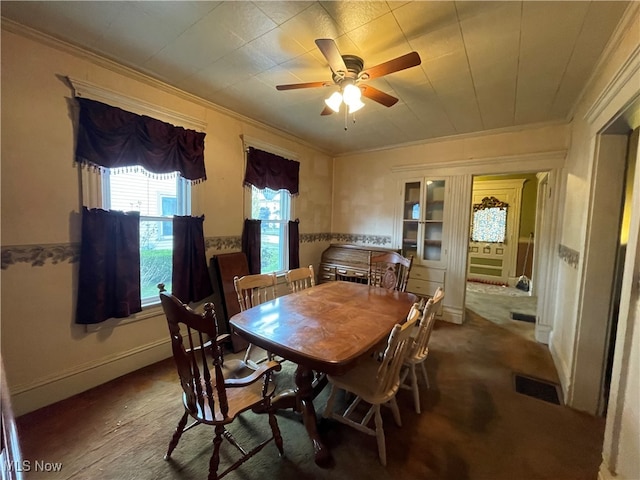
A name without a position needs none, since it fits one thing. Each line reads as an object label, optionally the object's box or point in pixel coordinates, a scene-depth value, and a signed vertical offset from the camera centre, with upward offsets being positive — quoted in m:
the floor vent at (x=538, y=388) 2.21 -1.35
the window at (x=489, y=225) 6.19 +0.06
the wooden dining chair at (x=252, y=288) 2.19 -0.57
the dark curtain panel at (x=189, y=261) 2.64 -0.43
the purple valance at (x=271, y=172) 3.30 +0.64
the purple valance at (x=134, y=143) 2.04 +0.62
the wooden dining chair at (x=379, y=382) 1.42 -0.95
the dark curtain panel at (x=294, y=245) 3.94 -0.35
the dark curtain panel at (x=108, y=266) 2.07 -0.41
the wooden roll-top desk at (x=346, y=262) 4.07 -0.61
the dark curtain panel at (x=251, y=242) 3.31 -0.27
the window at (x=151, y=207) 2.30 +0.08
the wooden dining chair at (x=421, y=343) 1.75 -0.85
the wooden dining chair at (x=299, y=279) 2.61 -0.57
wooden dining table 1.38 -0.65
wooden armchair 1.22 -0.85
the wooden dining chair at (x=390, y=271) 2.93 -0.53
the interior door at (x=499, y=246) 6.03 -0.43
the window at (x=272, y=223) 3.57 -0.03
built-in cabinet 3.93 -0.08
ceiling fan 1.57 +0.97
